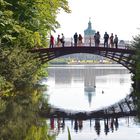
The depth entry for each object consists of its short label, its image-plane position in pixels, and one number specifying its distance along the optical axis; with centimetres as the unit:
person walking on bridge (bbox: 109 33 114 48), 5066
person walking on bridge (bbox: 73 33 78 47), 4991
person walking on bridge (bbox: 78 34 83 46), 5028
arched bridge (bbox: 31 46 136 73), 4994
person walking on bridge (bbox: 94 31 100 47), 4884
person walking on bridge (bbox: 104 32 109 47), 4826
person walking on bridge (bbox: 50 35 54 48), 5097
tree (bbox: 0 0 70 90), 3558
